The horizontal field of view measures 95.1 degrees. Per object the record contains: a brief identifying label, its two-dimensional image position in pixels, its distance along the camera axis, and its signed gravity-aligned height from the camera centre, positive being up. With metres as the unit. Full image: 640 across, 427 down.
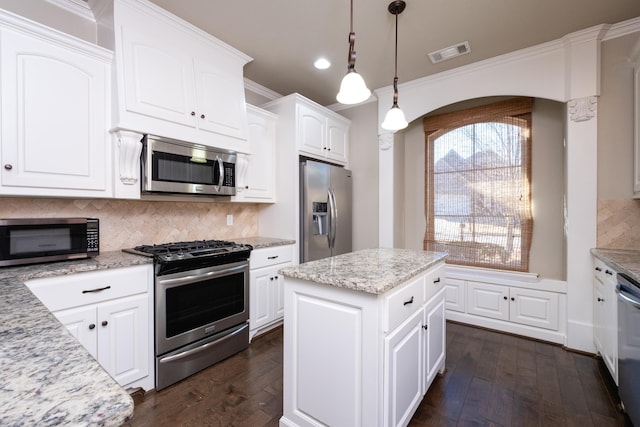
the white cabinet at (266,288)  2.75 -0.75
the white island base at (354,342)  1.33 -0.66
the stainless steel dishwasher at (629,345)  1.48 -0.74
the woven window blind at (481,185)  3.12 +0.30
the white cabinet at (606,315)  1.91 -0.76
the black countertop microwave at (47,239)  1.70 -0.17
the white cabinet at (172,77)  2.06 +1.08
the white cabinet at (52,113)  1.68 +0.62
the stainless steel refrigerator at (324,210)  3.24 +0.01
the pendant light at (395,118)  2.01 +0.64
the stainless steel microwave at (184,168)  2.20 +0.36
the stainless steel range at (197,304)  2.05 -0.73
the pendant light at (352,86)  1.59 +0.68
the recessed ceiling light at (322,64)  2.98 +1.54
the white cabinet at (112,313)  1.65 -0.62
